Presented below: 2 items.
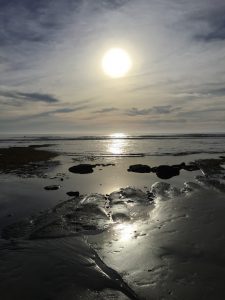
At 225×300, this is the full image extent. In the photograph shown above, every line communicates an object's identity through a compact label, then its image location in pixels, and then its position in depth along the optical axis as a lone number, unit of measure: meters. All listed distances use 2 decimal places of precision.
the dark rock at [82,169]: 23.65
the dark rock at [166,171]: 22.12
